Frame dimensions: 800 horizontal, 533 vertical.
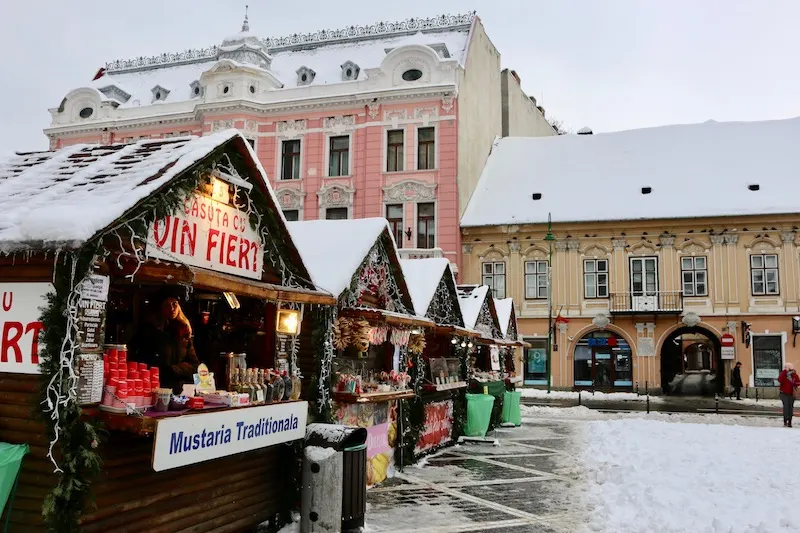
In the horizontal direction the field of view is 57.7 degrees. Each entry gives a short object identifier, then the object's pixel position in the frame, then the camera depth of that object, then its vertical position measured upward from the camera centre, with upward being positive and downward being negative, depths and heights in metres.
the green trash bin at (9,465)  5.20 -0.83
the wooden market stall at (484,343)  17.72 +0.40
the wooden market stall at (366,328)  9.76 +0.44
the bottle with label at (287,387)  8.25 -0.36
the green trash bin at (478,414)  16.44 -1.24
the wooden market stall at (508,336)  21.19 +0.73
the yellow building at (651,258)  32.19 +4.84
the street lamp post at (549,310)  32.73 +2.34
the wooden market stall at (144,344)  5.37 +0.07
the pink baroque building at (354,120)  32.81 +11.00
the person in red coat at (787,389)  19.66 -0.61
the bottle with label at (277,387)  8.06 -0.36
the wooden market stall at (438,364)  13.54 -0.11
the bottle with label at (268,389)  7.96 -0.38
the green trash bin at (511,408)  19.70 -1.30
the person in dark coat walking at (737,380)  31.00 -0.63
